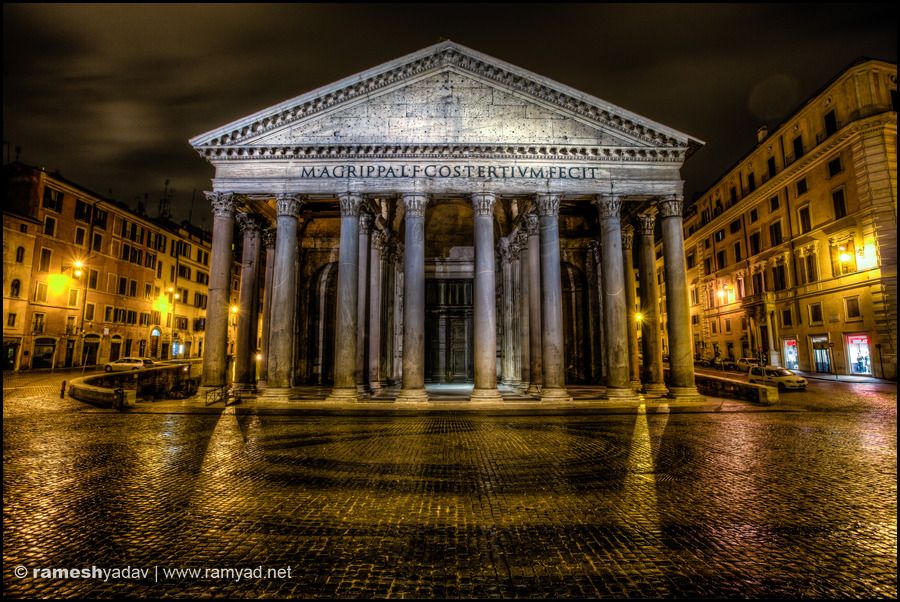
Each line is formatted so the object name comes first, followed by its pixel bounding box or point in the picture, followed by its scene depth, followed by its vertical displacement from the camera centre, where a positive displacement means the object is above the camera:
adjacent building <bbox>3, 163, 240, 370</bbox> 33.94 +6.54
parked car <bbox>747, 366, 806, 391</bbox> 22.65 -1.24
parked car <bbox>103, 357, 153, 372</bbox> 32.66 -0.53
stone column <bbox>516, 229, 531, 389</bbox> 23.27 +1.89
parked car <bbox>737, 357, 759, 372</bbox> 33.94 -0.76
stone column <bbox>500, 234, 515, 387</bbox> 25.48 +2.09
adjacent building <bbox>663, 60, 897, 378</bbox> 26.53 +7.59
